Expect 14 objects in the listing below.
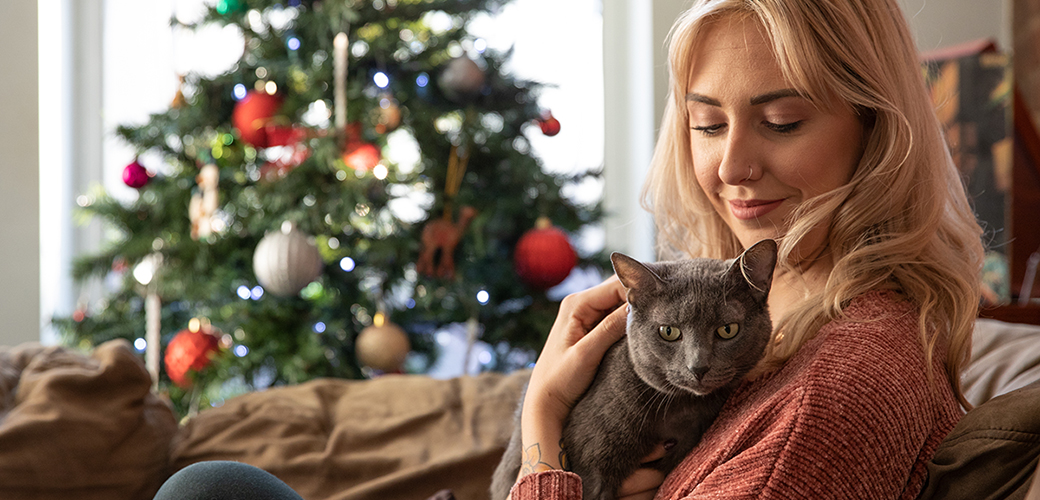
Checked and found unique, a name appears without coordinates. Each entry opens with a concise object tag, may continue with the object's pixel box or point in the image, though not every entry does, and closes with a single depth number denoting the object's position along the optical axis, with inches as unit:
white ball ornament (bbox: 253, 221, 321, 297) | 87.1
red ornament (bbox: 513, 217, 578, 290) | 95.5
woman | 29.9
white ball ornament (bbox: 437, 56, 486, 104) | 94.8
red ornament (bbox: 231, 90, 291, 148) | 91.7
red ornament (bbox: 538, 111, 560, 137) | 98.2
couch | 53.9
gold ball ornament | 92.2
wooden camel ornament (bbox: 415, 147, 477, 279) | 95.8
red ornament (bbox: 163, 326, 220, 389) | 94.0
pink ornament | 96.4
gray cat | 34.5
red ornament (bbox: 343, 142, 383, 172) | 90.9
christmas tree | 92.9
